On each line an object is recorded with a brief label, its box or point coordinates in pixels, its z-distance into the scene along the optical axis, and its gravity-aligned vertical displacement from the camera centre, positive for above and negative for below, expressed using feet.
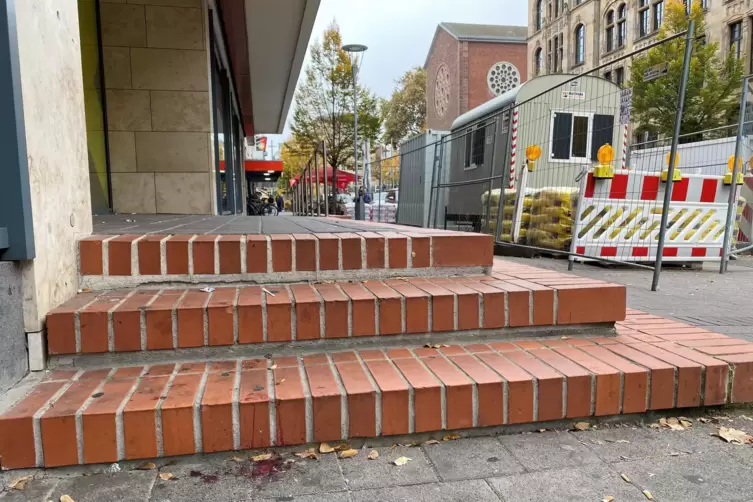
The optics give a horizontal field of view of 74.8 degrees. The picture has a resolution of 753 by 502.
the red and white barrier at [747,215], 25.99 -1.05
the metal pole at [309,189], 44.89 +0.01
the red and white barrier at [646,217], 20.02 -0.94
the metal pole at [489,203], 23.28 -0.54
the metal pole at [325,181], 33.60 +0.60
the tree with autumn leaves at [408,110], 163.22 +26.86
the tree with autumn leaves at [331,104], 75.00 +13.30
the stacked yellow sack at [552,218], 21.63 -1.11
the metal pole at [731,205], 20.08 -0.36
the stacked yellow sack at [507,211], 23.68 -0.93
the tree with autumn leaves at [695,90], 61.05 +13.31
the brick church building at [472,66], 129.18 +34.21
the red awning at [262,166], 67.41 +3.16
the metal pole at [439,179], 29.07 +0.74
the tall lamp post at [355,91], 47.19 +13.27
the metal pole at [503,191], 21.11 +0.06
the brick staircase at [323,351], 5.22 -2.21
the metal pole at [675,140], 13.44 +1.56
